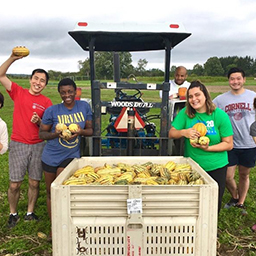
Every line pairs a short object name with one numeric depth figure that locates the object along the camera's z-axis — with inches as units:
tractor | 143.2
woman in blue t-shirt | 135.3
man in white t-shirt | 194.4
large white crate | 88.5
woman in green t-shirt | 126.4
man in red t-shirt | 147.2
